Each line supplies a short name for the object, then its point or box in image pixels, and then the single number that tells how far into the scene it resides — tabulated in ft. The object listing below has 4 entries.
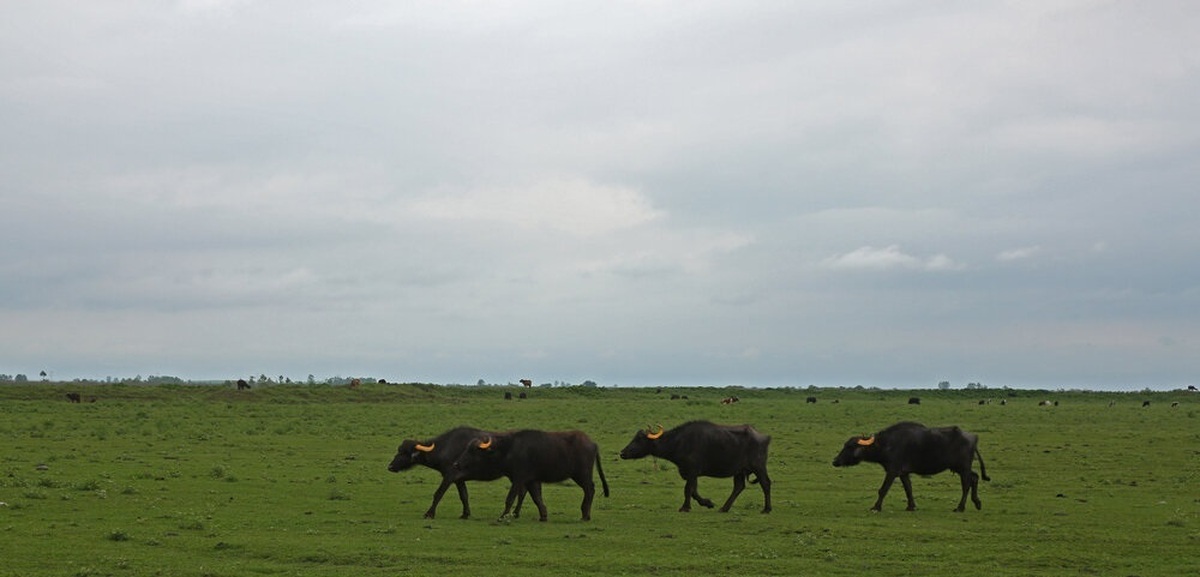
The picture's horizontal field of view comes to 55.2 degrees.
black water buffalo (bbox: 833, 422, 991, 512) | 73.15
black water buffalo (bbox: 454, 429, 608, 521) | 67.15
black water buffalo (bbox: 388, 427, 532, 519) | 67.82
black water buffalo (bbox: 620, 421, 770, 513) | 72.28
